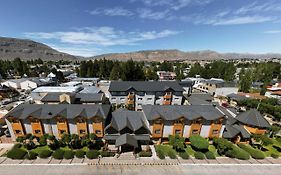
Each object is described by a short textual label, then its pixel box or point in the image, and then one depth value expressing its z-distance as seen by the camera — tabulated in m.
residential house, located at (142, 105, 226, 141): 35.69
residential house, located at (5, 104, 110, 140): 35.44
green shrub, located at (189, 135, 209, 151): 32.38
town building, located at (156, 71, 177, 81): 127.06
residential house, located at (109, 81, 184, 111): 56.88
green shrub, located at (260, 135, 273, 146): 34.91
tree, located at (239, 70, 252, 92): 85.00
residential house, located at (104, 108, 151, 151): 33.31
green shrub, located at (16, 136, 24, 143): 33.47
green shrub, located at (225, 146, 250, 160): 32.81
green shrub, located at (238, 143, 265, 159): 33.28
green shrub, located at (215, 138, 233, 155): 33.06
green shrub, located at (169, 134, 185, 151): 33.19
